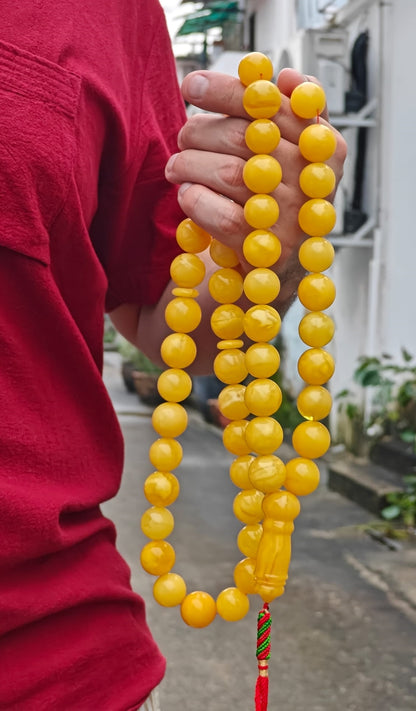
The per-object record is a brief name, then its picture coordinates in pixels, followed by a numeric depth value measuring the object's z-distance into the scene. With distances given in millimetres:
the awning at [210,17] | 10711
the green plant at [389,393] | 5773
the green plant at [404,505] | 5066
